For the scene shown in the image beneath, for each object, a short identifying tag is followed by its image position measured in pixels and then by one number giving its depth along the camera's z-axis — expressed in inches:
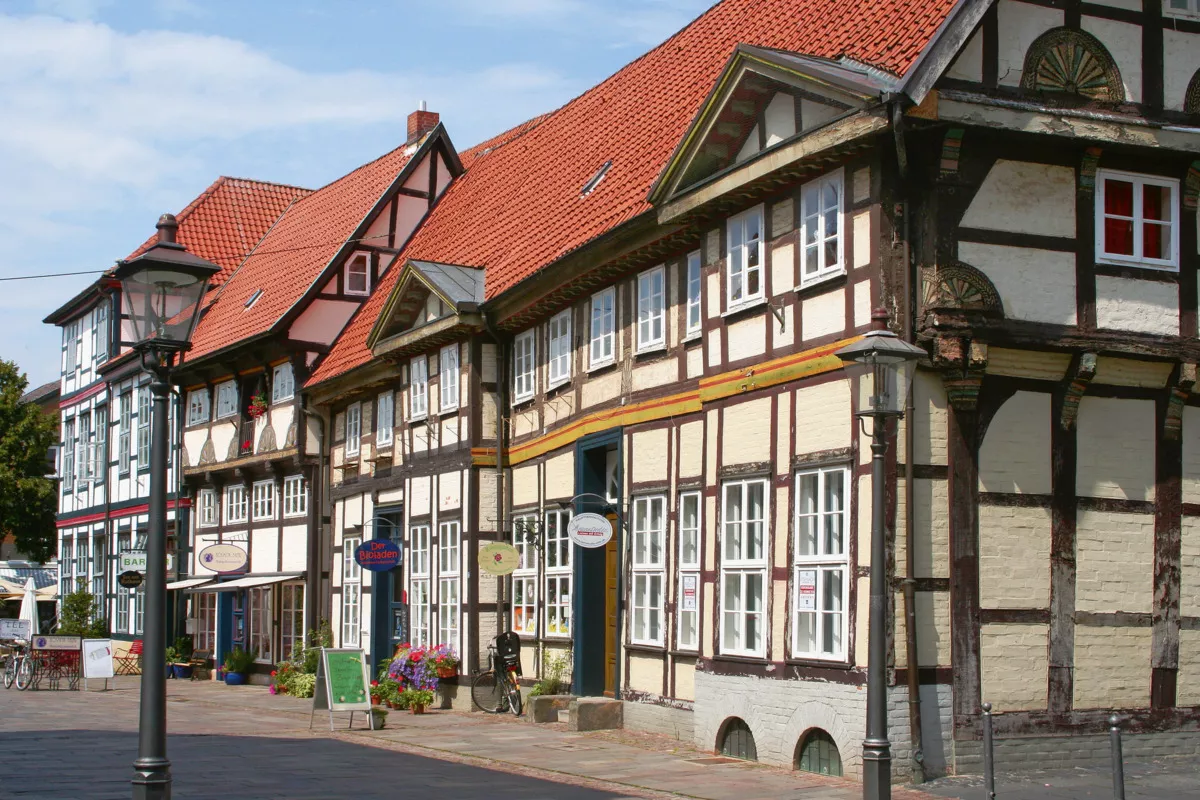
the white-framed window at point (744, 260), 659.4
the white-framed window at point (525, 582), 917.2
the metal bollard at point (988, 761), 484.4
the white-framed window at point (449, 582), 983.6
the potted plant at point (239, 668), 1332.4
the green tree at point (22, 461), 2122.3
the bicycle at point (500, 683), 885.2
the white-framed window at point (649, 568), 743.7
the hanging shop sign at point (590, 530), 757.3
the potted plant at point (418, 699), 929.5
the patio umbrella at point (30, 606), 1544.0
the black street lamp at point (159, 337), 380.8
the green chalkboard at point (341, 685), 808.3
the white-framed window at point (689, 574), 701.9
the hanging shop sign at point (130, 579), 1378.1
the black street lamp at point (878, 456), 450.9
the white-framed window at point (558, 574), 876.6
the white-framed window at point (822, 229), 603.8
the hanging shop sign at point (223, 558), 1274.6
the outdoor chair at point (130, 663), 1497.3
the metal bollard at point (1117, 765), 425.7
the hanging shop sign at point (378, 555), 960.9
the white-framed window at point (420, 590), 1039.0
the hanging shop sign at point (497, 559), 866.8
